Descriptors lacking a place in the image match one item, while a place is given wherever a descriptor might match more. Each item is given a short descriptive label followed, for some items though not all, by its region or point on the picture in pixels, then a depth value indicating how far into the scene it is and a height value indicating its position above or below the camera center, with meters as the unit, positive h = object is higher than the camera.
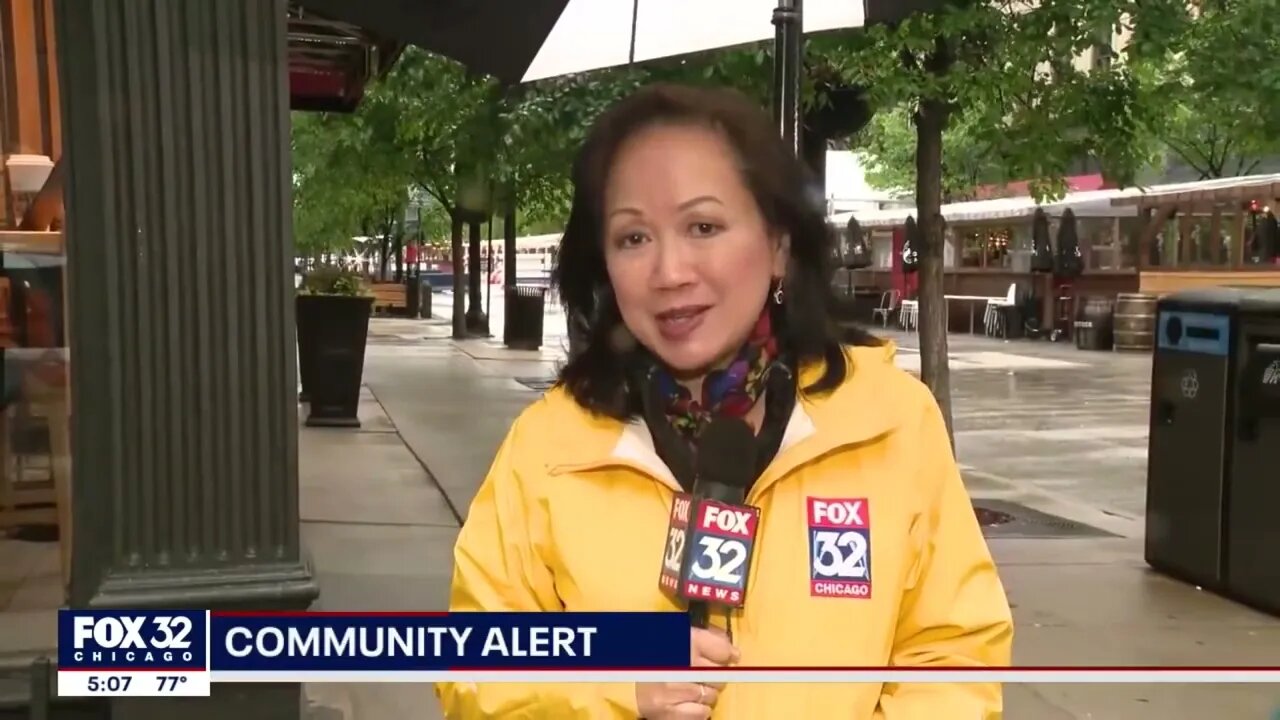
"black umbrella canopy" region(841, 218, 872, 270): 16.47 +0.48
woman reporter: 1.72 -0.30
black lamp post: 2.51 +0.44
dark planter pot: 10.08 -0.75
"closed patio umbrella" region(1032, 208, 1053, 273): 25.83 +0.55
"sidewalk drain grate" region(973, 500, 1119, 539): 7.34 -1.59
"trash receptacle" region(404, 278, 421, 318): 36.84 -1.00
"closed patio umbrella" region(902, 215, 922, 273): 25.75 +0.23
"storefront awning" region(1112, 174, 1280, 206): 20.58 +1.48
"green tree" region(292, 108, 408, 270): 14.29 +1.37
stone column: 3.31 -0.12
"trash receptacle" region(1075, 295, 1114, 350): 24.19 -1.09
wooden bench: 37.72 -1.03
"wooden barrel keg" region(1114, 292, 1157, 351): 23.25 -0.96
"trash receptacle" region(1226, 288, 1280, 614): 5.52 -0.85
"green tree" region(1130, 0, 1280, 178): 6.59 +1.19
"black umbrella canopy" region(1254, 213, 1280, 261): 20.31 +0.58
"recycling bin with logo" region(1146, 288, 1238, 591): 5.81 -0.81
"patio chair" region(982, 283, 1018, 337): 27.95 -0.98
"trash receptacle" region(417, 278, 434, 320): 37.72 -1.06
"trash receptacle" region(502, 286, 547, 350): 21.08 -0.95
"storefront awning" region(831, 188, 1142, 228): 25.75 +1.44
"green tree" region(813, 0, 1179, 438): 6.53 +1.04
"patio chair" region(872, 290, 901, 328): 31.92 -0.94
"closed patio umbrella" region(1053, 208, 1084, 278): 25.12 +0.44
